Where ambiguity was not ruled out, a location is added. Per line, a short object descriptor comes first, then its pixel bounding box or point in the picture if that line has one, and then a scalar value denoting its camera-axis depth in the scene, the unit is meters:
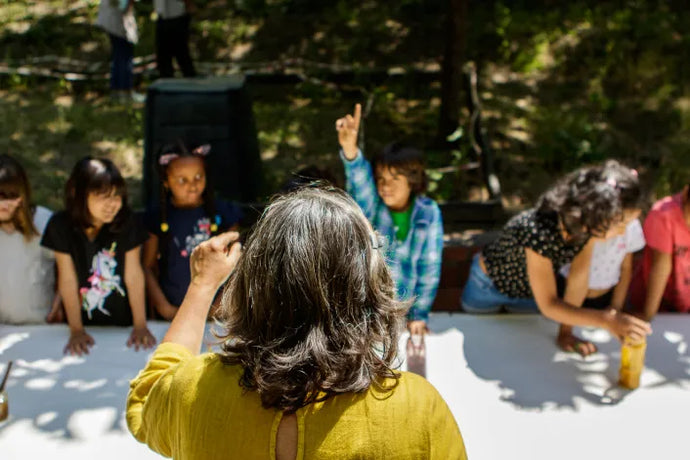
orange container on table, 2.48
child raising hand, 2.80
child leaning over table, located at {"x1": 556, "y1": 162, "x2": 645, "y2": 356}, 2.80
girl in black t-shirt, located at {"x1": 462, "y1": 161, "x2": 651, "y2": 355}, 2.54
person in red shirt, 2.91
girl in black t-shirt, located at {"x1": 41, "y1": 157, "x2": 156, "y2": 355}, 2.72
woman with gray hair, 1.22
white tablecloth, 2.23
